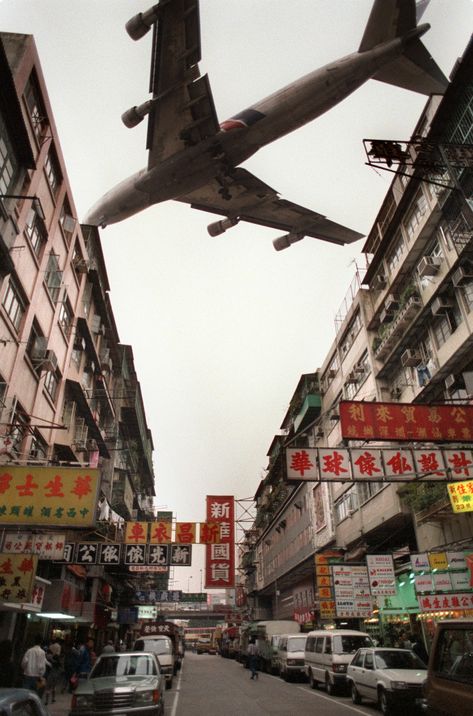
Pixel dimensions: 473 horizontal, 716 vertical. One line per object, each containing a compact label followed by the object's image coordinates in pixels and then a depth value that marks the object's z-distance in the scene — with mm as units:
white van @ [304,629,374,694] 15984
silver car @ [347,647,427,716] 11227
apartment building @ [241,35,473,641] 18344
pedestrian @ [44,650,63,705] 15367
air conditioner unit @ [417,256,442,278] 20672
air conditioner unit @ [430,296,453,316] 20234
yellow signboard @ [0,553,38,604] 13039
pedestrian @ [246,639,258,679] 22367
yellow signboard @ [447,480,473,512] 14141
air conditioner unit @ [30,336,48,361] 20000
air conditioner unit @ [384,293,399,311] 25062
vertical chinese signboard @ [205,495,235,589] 19484
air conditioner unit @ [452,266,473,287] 18828
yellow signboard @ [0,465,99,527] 12680
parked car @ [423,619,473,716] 5797
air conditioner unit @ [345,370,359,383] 29562
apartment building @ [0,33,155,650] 16141
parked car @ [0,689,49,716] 4262
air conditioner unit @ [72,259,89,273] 26781
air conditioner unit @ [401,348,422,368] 22858
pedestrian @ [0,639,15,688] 14078
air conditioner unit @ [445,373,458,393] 19922
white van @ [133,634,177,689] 19281
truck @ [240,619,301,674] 25850
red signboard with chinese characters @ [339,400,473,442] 13602
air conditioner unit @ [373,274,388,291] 26922
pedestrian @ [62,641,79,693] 17250
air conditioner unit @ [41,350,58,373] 20017
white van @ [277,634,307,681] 20984
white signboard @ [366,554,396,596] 19594
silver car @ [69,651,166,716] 9109
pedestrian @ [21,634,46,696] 11945
